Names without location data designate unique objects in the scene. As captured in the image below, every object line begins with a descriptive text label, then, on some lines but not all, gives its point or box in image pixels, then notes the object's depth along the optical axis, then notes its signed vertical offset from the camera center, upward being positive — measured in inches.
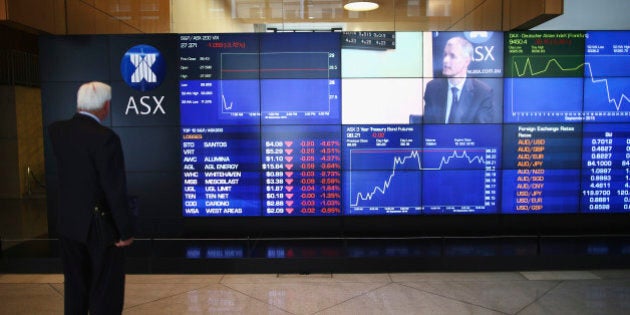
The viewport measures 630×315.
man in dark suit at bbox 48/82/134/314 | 120.4 -19.6
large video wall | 240.4 +3.0
